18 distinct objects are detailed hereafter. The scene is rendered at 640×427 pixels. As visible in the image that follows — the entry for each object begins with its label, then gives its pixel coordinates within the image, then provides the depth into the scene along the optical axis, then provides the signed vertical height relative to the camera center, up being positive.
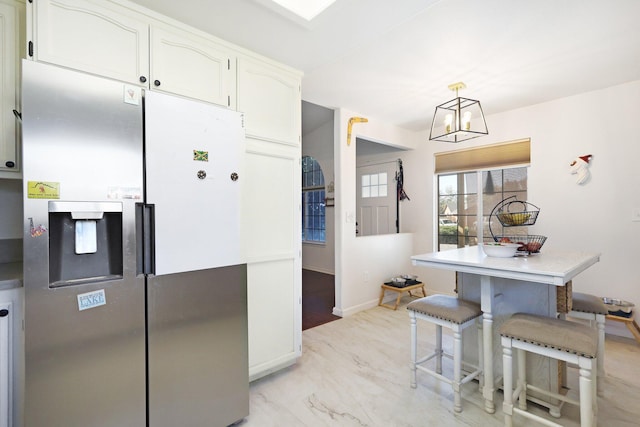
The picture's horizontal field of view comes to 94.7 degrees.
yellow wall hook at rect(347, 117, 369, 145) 3.67 +1.14
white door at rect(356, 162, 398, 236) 5.05 +0.25
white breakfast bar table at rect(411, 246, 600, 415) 1.63 -0.51
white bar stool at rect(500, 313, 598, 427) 1.39 -0.67
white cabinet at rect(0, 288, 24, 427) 1.31 -0.64
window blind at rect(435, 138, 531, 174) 3.59 +0.72
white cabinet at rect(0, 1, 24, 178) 1.54 +0.71
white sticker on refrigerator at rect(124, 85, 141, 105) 1.42 +0.58
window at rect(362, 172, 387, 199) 5.20 +0.51
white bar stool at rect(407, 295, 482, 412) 1.85 -0.71
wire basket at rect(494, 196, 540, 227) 2.08 -0.05
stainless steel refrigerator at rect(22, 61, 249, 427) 1.21 -0.21
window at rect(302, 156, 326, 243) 6.26 +0.25
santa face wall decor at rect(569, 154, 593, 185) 3.11 +0.46
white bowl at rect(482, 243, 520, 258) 1.94 -0.25
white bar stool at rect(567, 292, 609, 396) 2.02 -0.72
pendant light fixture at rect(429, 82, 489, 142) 2.49 +1.12
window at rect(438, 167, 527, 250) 3.75 +0.14
